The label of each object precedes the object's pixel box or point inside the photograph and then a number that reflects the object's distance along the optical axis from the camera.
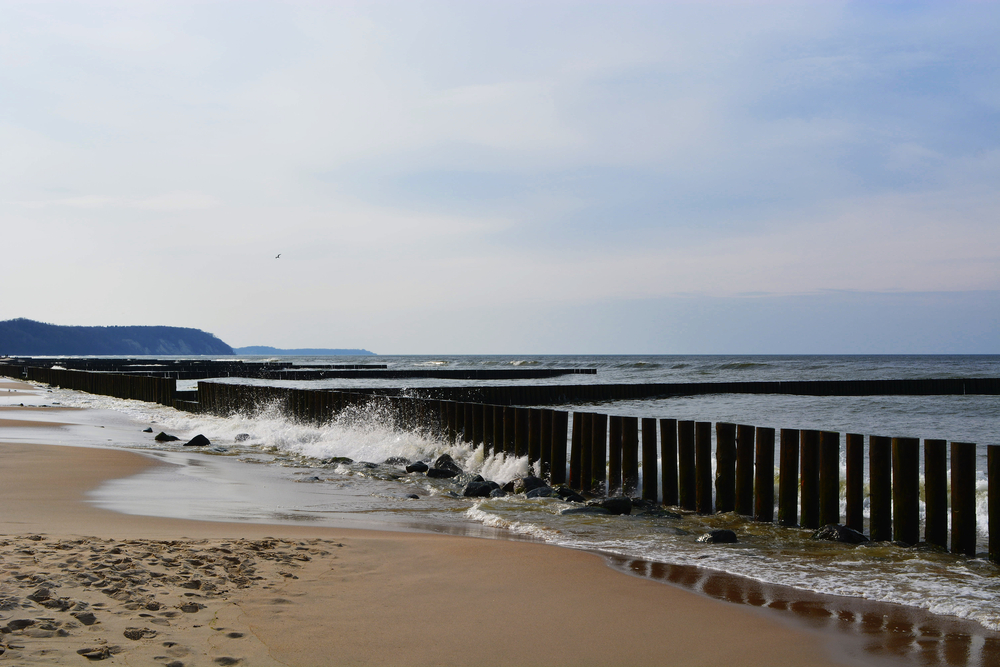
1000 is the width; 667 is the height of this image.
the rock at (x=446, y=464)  12.29
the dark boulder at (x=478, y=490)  10.18
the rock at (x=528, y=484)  10.52
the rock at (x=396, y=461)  13.44
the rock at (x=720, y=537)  7.35
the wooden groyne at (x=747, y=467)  7.28
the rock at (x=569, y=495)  9.58
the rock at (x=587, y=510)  8.77
